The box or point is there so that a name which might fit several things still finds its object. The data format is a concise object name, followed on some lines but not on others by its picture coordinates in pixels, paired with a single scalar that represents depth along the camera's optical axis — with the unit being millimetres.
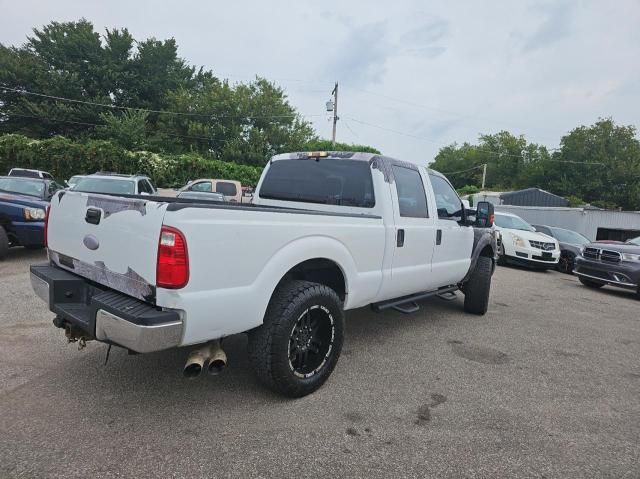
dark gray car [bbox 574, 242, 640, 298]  8383
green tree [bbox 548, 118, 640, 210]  47156
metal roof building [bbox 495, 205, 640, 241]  18484
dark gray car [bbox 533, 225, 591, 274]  12180
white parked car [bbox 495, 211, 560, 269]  11305
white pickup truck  2217
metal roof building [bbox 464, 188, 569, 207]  30294
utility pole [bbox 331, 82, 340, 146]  30531
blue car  6953
